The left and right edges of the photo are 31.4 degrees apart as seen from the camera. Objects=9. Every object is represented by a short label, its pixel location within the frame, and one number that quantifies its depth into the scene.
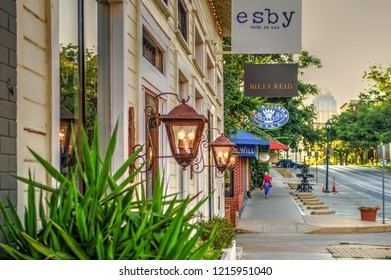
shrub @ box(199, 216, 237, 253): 8.44
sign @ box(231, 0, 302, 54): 7.28
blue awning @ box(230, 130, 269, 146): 20.59
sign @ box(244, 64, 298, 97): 8.91
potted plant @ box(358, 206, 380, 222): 18.98
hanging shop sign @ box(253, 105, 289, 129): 15.46
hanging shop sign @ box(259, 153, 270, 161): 27.98
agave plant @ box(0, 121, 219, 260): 2.45
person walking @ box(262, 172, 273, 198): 28.19
